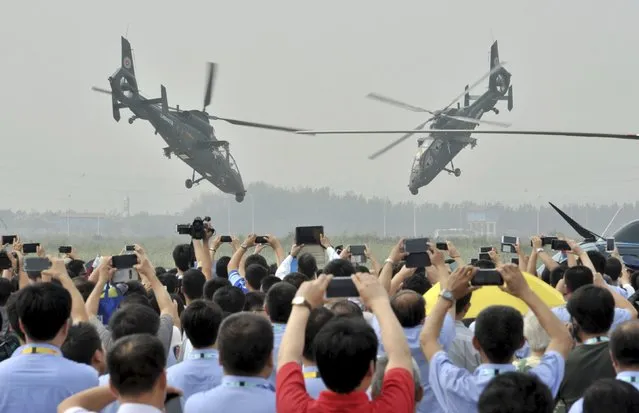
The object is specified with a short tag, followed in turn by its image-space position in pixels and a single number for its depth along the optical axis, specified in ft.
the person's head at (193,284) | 50.44
